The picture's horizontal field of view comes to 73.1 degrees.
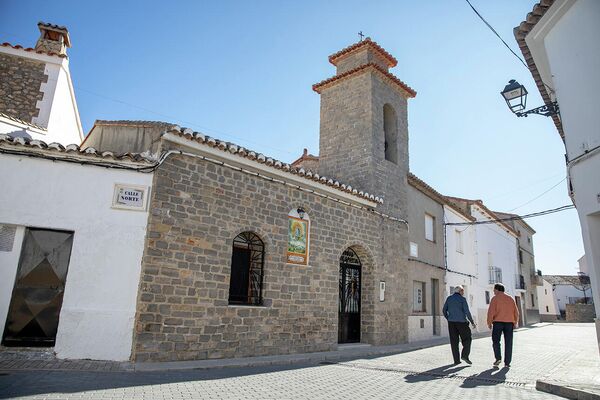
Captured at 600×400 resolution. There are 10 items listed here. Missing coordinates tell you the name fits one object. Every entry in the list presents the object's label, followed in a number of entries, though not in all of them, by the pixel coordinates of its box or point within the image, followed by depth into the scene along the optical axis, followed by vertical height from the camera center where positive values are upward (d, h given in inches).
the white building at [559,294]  1662.2 +69.1
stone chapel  280.4 +50.8
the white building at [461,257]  654.5 +83.4
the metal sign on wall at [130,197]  274.5 +64.4
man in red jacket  304.7 -8.6
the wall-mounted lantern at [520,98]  298.8 +151.4
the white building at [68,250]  253.2 +26.6
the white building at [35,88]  424.2 +212.6
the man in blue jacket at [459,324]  319.3 -13.8
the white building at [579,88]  236.5 +134.3
